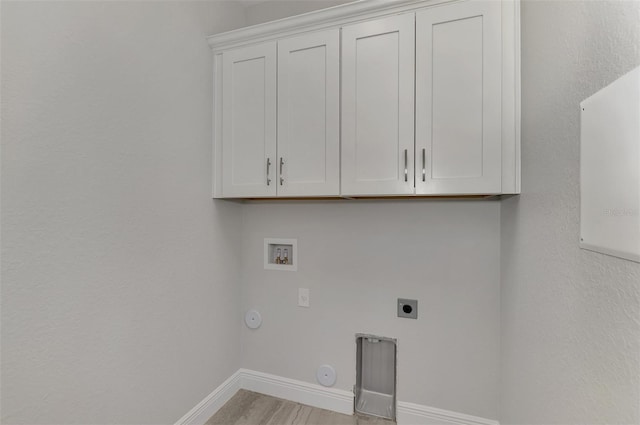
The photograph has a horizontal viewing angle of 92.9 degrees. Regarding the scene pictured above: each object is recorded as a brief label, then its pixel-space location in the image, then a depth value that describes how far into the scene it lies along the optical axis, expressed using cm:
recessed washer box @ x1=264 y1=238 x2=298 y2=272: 202
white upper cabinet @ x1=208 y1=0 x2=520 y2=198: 135
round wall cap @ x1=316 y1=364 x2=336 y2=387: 192
